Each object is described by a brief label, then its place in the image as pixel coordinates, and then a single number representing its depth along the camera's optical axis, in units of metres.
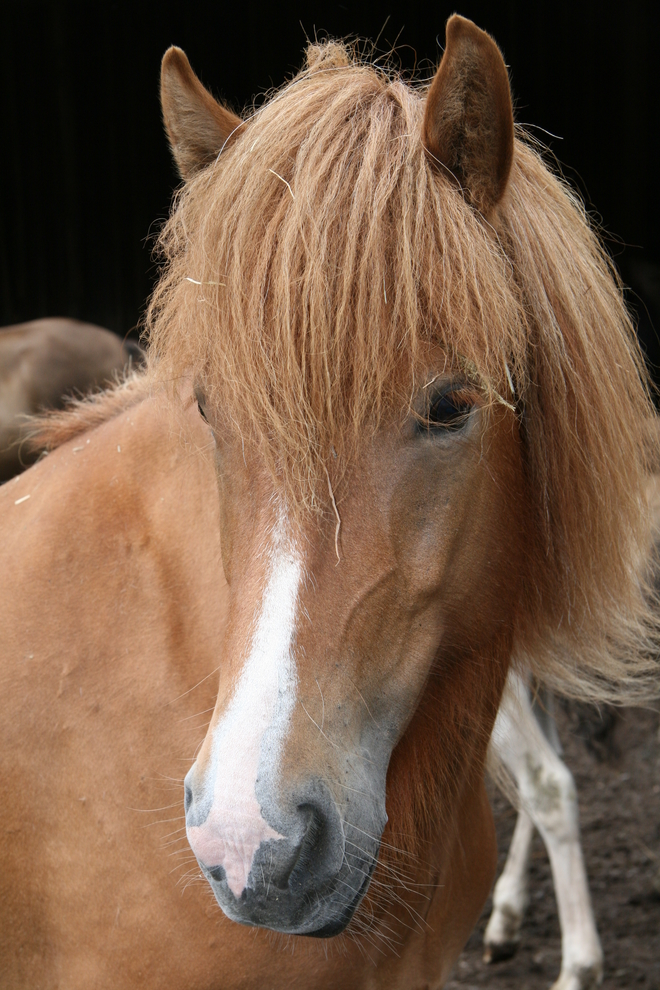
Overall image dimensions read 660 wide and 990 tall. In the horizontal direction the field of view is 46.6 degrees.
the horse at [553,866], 2.87
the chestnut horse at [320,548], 1.02
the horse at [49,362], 5.99
